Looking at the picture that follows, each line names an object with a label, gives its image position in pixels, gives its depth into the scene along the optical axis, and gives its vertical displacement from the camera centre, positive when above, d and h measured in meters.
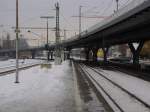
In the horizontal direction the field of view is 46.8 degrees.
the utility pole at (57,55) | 29.86 -0.48
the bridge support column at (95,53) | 50.07 -0.25
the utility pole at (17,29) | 10.83 +1.42
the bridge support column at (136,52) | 28.52 +0.16
